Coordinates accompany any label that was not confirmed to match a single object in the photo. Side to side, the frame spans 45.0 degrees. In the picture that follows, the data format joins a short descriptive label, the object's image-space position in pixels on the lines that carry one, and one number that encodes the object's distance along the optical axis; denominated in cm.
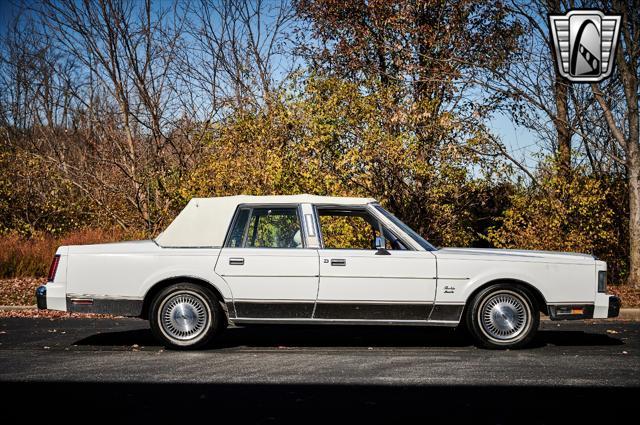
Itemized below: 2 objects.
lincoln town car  804
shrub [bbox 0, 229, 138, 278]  1631
